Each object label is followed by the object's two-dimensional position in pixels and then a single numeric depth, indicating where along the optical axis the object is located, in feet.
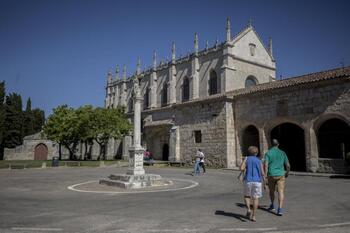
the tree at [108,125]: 115.55
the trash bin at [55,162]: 89.97
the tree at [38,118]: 188.36
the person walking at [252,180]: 19.69
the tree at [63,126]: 118.32
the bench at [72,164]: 93.89
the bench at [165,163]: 86.79
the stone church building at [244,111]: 59.36
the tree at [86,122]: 115.03
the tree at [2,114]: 137.59
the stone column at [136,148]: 41.76
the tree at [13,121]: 159.63
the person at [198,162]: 56.36
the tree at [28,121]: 174.91
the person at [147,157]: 92.13
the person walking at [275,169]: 22.16
